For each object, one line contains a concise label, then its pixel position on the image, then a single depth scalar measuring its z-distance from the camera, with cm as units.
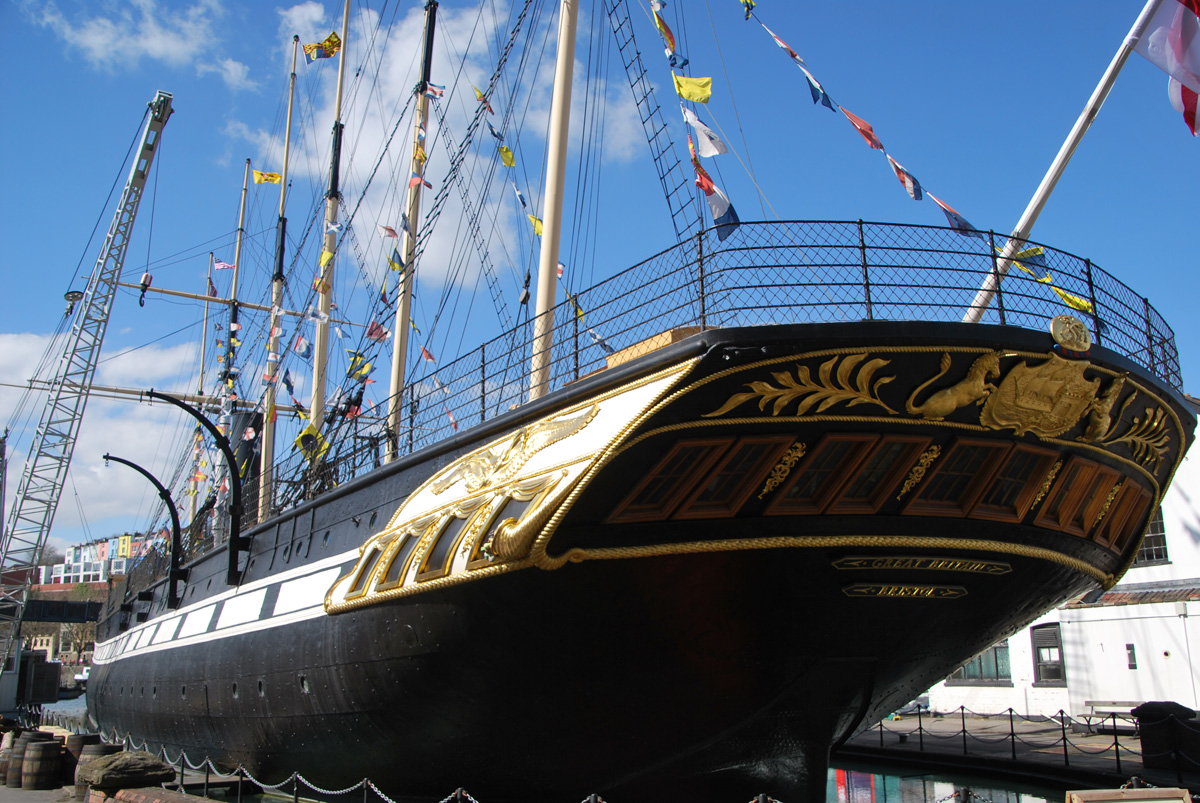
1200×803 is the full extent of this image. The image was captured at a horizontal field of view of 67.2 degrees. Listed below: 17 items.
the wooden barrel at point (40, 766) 1203
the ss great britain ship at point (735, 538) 655
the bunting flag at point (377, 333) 1469
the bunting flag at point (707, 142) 906
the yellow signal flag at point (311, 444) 1237
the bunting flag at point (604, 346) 763
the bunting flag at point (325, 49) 2261
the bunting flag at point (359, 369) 1402
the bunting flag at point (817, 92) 923
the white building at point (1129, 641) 1659
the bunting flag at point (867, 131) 885
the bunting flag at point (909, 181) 867
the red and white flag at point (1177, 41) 750
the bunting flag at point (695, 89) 960
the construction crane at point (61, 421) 2886
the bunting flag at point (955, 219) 796
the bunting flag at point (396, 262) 1514
